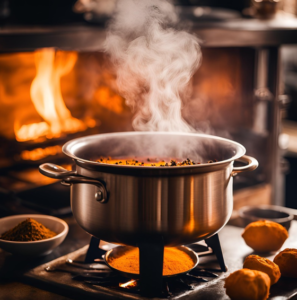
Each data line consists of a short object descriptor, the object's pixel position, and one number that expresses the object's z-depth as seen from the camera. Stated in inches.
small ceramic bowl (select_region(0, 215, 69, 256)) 52.7
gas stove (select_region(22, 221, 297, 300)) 45.2
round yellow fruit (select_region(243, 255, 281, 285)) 46.3
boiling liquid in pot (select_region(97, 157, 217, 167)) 51.3
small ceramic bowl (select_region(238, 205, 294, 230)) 65.2
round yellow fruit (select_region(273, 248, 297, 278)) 48.3
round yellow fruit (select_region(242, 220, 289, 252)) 54.7
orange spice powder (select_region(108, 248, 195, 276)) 48.5
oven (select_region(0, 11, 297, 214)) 89.7
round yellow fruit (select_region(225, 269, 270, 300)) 41.9
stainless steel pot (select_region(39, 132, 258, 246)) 42.3
